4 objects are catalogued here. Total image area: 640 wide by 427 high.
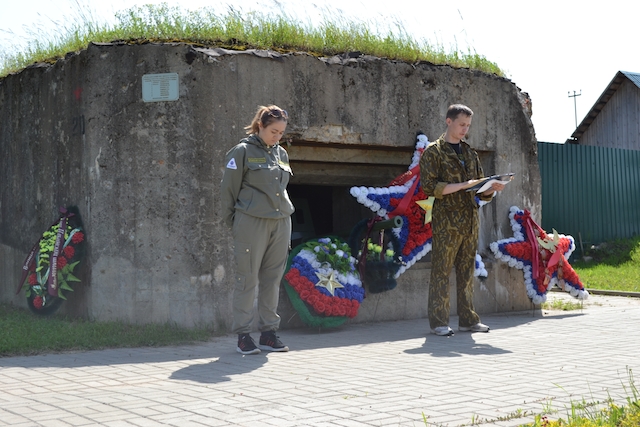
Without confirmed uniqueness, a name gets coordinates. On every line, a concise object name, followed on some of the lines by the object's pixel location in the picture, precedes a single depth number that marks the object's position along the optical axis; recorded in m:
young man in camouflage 6.78
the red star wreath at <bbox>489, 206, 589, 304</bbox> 8.59
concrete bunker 6.93
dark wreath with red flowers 7.14
